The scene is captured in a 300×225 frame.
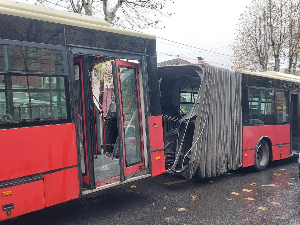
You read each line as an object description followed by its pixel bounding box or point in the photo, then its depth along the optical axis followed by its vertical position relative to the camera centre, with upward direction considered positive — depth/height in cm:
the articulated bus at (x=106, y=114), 397 -26
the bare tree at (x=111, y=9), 1385 +470
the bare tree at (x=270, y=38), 2350 +505
